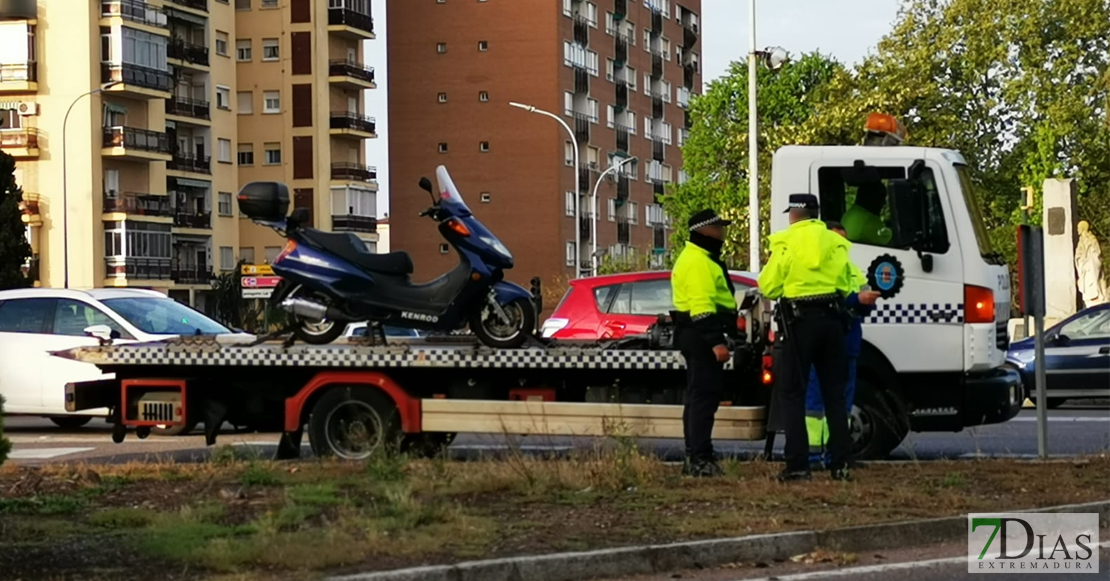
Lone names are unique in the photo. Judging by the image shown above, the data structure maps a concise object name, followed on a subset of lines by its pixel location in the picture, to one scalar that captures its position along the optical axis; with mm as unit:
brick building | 92312
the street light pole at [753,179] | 32875
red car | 17766
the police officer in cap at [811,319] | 11844
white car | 19094
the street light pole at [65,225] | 61284
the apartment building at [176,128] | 68938
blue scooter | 14328
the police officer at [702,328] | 12234
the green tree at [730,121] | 80375
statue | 39753
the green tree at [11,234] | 58844
